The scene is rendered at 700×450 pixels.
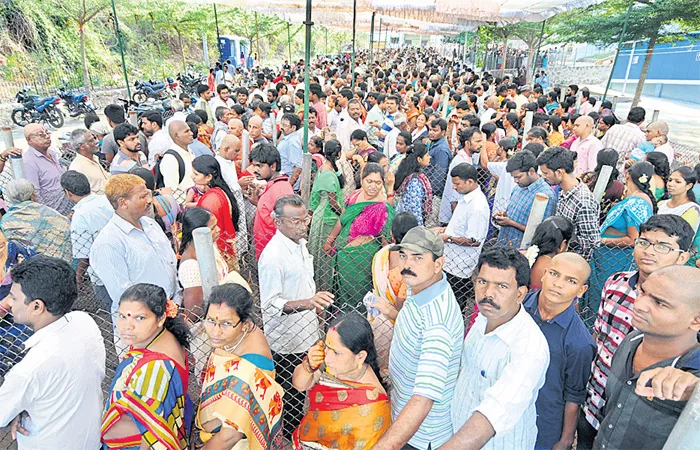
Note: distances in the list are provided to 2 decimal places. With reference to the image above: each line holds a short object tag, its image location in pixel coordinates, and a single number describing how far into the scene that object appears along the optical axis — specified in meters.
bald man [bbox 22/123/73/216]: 4.32
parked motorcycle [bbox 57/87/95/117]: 12.57
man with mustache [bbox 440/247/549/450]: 1.59
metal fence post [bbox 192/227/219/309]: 2.11
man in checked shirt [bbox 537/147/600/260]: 3.24
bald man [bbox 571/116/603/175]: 5.67
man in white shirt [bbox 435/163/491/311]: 3.45
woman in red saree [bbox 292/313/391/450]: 1.85
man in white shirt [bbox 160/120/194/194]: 4.41
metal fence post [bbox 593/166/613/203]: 3.32
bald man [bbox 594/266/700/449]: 1.59
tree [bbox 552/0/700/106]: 10.54
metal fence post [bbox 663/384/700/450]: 1.07
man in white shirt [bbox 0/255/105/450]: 1.81
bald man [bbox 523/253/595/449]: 2.06
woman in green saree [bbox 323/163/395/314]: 3.29
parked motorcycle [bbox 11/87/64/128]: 11.41
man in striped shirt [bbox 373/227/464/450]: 1.80
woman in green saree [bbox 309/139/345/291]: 3.73
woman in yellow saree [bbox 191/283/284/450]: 1.80
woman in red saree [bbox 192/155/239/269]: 3.46
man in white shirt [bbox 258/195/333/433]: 2.54
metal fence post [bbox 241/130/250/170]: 4.94
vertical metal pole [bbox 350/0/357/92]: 10.09
